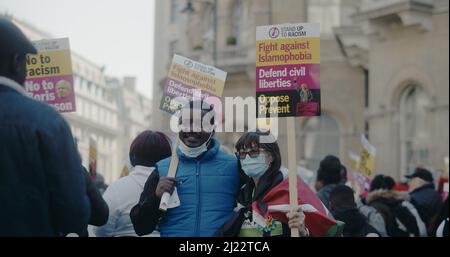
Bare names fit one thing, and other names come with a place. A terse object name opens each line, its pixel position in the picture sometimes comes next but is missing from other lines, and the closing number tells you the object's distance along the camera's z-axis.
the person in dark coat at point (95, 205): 4.46
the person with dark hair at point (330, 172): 8.83
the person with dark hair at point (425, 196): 10.64
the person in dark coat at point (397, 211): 9.50
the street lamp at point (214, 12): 37.43
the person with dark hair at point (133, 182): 6.47
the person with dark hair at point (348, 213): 7.73
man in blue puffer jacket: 6.01
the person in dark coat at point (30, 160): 4.04
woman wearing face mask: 5.94
